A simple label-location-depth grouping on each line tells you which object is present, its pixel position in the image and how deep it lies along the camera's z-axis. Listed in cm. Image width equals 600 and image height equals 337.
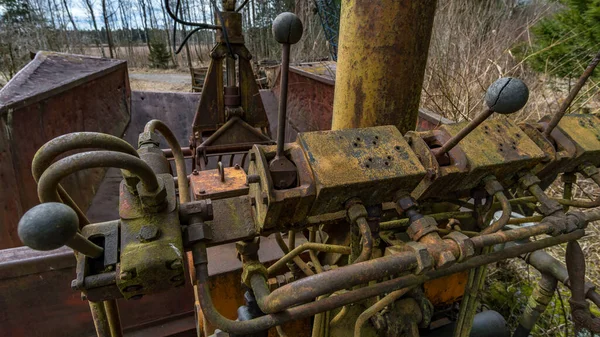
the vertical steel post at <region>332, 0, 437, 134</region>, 97
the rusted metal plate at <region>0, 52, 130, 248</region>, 181
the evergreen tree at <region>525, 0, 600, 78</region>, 308
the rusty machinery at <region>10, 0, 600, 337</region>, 61
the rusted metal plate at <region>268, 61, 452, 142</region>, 322
